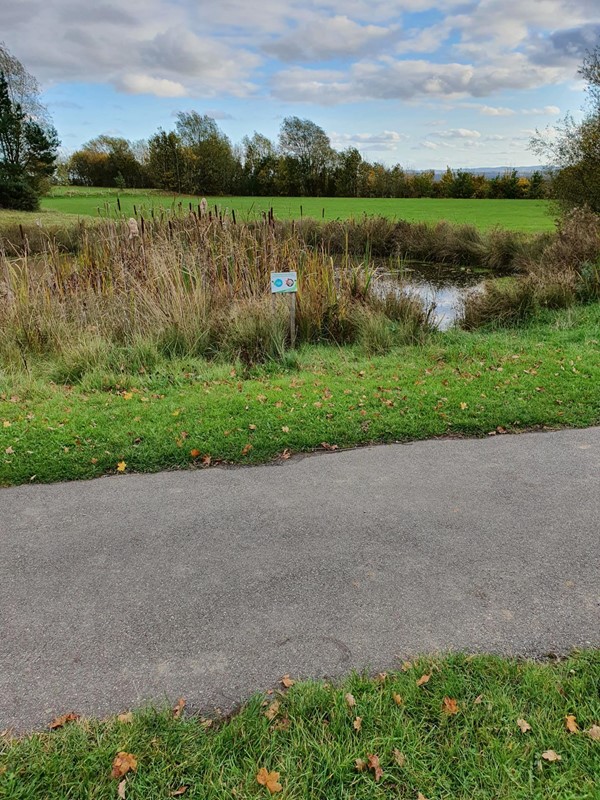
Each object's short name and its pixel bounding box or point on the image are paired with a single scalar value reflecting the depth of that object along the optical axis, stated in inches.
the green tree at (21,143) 1194.6
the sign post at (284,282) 261.0
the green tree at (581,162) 597.3
